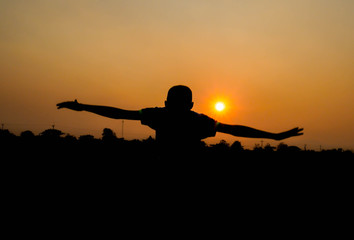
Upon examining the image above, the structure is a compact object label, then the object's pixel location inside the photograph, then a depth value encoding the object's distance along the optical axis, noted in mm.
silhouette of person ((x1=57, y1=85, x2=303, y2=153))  3029
